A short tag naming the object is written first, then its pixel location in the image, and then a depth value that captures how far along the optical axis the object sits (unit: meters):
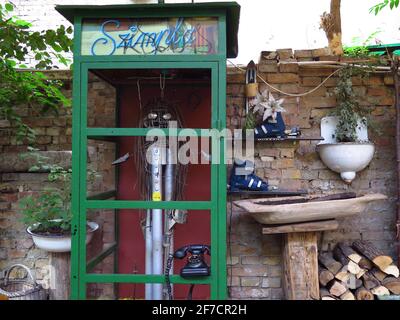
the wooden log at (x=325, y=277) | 2.89
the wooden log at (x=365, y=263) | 2.97
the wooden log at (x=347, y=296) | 2.81
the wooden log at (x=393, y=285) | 2.80
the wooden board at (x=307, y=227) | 2.74
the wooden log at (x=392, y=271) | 2.88
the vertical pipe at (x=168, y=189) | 2.94
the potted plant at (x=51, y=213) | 2.97
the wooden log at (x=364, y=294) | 2.80
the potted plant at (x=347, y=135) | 3.01
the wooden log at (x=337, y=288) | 2.83
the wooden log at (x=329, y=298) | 2.80
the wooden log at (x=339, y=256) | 2.95
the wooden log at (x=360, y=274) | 2.89
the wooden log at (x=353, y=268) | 2.88
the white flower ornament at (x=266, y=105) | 3.02
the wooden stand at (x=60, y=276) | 3.01
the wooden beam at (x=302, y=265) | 2.81
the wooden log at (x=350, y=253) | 2.93
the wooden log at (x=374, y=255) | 2.89
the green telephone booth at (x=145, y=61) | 2.38
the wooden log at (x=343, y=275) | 2.88
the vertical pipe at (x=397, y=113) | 3.06
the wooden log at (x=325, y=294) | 2.81
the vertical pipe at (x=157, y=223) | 2.89
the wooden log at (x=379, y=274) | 2.90
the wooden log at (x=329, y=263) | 2.91
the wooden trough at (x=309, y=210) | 2.63
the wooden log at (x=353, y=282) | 2.88
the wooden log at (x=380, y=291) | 2.80
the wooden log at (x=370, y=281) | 2.85
